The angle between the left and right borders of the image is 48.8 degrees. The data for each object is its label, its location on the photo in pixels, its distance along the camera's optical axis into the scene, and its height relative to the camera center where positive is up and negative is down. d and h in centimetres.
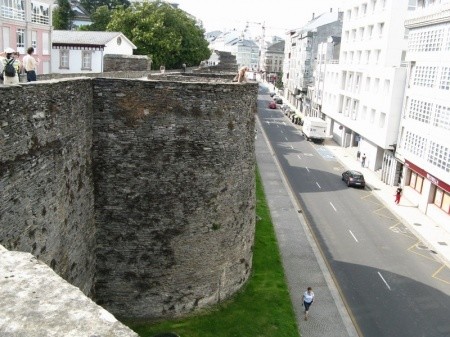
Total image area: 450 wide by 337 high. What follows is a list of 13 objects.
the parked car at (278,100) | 10925 -693
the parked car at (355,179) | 4250 -889
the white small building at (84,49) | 4022 +50
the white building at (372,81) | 4416 -71
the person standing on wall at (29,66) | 1614 -50
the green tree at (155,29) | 5447 +324
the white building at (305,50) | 8981 +372
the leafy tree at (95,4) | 10106 +1034
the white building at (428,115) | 3375 -261
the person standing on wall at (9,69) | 1380 -55
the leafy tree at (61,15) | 8562 +638
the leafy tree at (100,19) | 7344 +540
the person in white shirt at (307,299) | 2012 -911
